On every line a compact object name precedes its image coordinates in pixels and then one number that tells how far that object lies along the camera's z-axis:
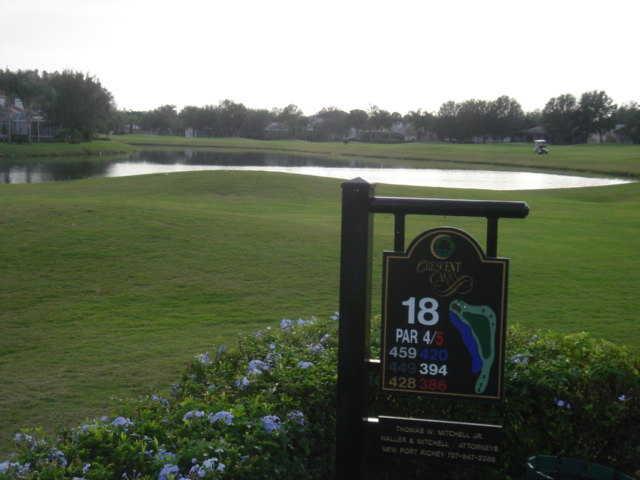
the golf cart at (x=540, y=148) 76.00
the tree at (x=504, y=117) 121.06
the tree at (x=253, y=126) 147.62
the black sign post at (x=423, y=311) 3.18
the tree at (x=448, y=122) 124.38
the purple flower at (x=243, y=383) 3.83
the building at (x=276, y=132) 150.62
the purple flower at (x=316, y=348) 4.35
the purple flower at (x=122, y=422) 3.30
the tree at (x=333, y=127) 148.75
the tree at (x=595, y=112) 111.56
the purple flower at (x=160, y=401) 3.84
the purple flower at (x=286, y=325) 4.92
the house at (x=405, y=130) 145.50
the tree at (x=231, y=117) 147.62
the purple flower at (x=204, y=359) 4.41
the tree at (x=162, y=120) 153.12
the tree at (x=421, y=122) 135.50
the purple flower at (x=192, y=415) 3.35
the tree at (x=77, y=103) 87.00
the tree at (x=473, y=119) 121.06
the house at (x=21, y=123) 82.25
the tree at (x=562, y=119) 113.81
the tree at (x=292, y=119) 151.62
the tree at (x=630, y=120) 103.25
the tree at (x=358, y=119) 149.88
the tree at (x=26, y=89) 85.69
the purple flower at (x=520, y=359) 4.03
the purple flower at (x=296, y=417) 3.40
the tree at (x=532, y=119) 126.74
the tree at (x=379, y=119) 148.75
